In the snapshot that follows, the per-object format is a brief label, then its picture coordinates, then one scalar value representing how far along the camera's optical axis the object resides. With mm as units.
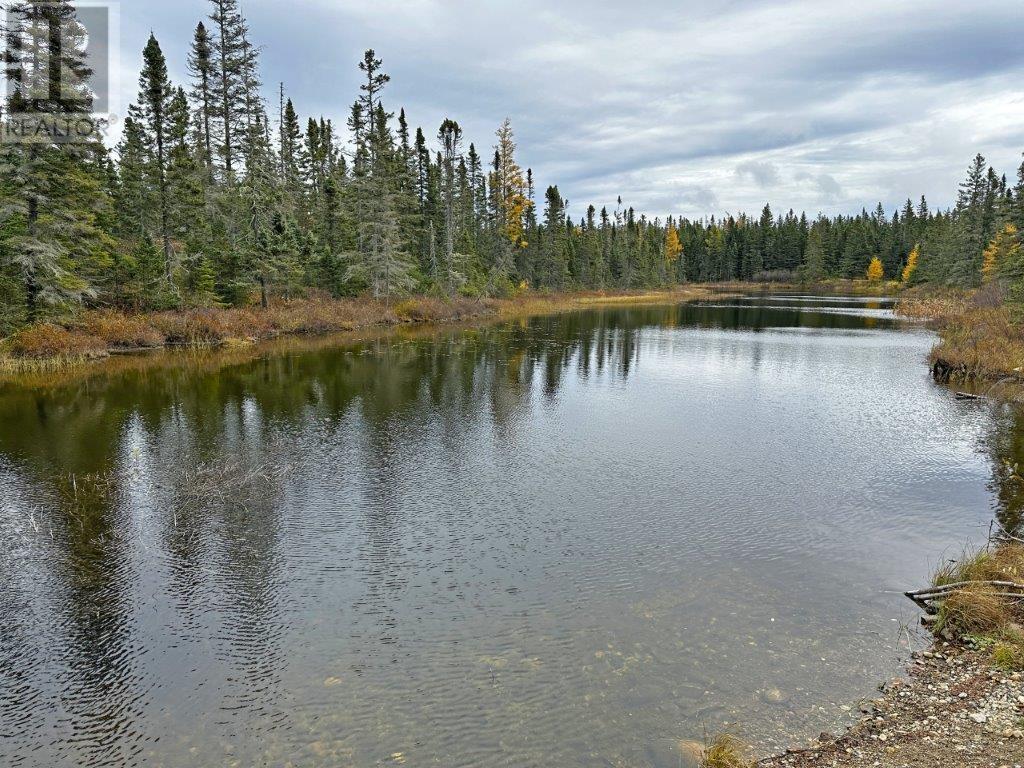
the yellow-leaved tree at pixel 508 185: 68688
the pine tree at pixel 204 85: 44250
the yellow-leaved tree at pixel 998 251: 51500
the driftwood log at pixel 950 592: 8639
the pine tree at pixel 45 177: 28484
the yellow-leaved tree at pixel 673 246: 130875
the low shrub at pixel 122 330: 32500
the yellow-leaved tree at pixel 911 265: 93800
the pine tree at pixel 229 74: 44125
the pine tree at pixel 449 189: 56406
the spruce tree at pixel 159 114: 36562
